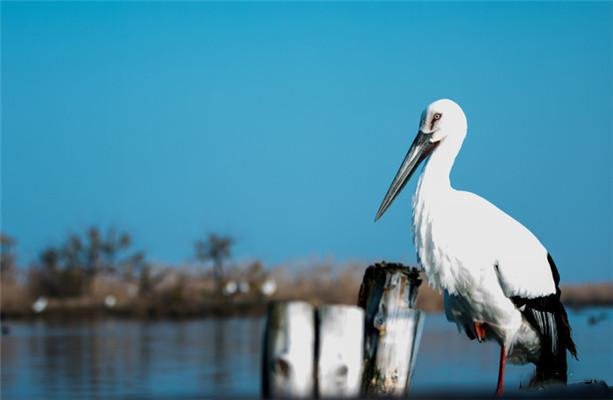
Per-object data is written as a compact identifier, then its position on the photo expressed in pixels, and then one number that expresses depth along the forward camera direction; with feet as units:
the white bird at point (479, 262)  45.11
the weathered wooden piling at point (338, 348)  30.68
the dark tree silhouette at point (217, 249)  187.42
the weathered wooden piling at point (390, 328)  33.42
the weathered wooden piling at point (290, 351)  30.66
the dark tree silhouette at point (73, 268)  187.01
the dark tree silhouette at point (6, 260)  185.68
